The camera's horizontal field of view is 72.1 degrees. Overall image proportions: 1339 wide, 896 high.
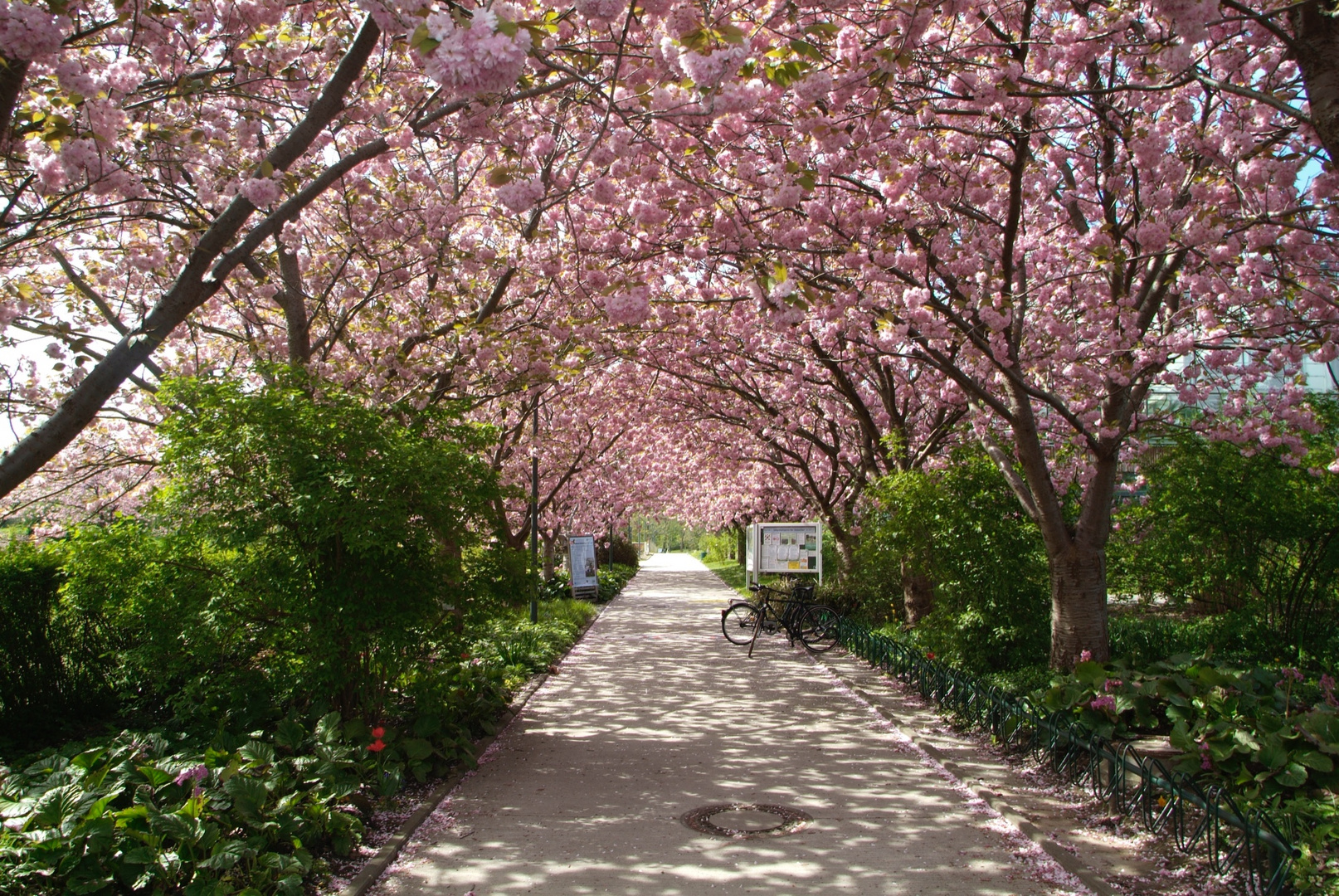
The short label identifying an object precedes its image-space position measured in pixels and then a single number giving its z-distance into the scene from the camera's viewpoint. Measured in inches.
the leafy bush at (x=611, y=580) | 1111.5
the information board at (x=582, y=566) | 963.3
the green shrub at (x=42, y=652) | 273.0
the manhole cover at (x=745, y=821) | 217.9
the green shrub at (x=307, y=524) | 246.5
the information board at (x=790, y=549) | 699.4
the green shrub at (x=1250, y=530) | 401.7
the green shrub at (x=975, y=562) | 373.4
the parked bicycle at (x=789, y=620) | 585.9
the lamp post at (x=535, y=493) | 674.2
